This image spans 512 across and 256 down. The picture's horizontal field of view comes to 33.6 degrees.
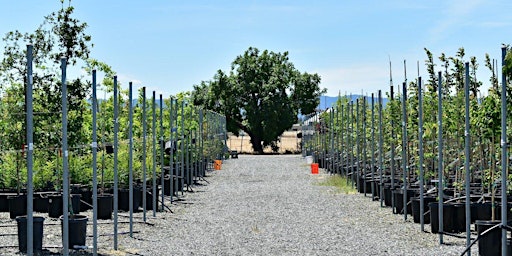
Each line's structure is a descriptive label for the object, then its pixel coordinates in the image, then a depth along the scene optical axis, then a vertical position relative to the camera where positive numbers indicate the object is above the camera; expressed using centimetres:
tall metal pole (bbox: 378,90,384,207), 1584 -42
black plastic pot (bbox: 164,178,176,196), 1876 -90
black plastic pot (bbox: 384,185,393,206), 1566 -94
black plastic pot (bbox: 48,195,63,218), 1365 -94
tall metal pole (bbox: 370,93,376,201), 1723 -47
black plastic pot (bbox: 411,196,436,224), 1284 -95
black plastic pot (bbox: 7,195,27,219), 1379 -94
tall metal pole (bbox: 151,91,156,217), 1402 -36
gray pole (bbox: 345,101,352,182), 2103 -8
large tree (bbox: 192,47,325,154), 4684 +288
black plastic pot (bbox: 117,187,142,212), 1502 -92
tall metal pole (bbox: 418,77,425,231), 1183 -2
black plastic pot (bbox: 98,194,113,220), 1362 -97
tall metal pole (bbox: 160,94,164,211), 1587 +9
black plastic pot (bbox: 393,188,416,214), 1421 -93
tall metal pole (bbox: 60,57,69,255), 823 -10
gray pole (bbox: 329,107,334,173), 2502 +6
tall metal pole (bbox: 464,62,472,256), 960 -9
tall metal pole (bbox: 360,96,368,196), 1824 -15
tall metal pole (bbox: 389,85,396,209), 1457 -31
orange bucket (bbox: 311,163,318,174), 2681 -72
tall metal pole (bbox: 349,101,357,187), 2020 -42
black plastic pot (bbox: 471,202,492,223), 1199 -95
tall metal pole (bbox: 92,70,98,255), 947 -26
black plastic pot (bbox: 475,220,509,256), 913 -108
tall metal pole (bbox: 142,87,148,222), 1329 -15
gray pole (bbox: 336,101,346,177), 2303 +0
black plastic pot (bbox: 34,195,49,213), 1441 -96
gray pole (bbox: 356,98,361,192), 1918 -10
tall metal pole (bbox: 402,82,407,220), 1322 -4
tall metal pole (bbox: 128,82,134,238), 1173 -32
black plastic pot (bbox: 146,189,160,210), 1540 -97
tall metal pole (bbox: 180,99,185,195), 1825 -10
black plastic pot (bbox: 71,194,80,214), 1371 -89
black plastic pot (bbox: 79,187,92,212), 1502 -89
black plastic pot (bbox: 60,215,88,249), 1020 -102
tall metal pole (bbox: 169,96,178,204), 1667 -26
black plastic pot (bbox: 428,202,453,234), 1148 -102
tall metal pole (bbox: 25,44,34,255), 738 -11
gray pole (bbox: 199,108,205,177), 2521 +37
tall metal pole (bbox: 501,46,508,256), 803 -8
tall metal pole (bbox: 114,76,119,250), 1075 +6
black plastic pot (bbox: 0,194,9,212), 1466 -97
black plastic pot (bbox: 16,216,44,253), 977 -99
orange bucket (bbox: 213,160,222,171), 3036 -67
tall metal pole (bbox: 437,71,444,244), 1084 -29
